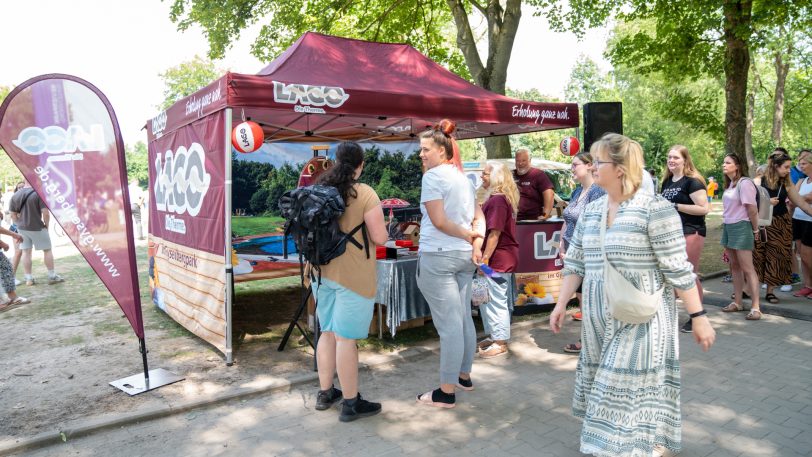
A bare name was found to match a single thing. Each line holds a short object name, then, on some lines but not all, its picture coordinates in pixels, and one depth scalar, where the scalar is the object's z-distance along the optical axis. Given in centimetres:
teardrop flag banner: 373
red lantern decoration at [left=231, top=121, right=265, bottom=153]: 504
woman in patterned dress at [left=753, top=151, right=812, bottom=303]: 666
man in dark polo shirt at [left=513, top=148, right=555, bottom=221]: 688
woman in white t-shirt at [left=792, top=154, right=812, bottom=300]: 674
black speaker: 755
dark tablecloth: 527
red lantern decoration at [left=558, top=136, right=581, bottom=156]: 828
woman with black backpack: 352
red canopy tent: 490
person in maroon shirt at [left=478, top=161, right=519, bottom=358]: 465
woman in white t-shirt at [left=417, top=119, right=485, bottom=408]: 368
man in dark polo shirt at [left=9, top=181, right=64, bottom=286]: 916
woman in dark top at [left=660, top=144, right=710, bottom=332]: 519
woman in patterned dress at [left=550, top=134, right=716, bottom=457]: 253
